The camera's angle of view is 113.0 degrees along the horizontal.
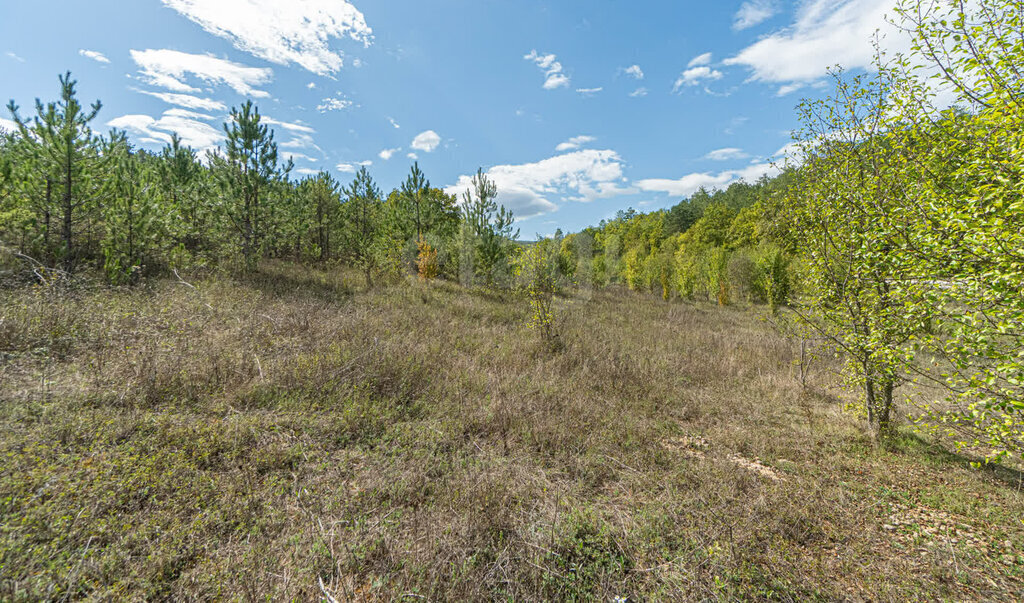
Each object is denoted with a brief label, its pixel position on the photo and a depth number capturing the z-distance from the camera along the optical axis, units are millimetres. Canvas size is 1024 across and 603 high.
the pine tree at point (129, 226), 9922
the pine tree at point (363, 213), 21172
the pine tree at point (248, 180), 12297
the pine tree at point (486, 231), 18078
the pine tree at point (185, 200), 12258
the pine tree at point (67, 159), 8586
